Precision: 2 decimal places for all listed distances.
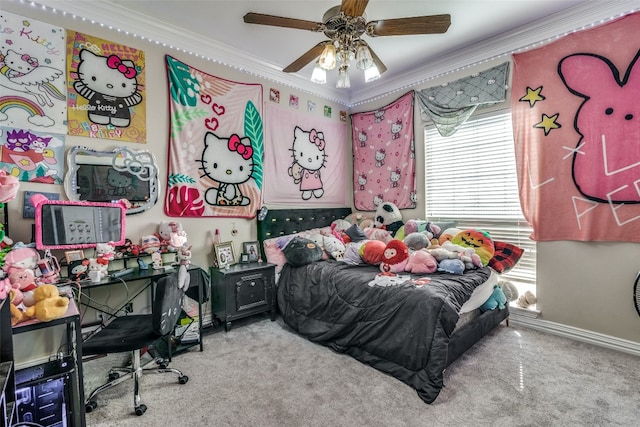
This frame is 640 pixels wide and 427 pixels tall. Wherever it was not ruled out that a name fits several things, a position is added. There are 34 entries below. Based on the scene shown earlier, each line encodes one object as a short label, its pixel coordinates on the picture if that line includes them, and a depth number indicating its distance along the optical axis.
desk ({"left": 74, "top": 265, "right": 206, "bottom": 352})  2.21
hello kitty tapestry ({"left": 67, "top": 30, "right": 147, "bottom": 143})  2.32
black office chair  1.68
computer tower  1.38
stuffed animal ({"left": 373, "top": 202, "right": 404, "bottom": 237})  3.69
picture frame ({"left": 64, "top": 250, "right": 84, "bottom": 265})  2.15
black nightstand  2.82
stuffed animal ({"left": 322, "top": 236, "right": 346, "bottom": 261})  3.14
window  3.01
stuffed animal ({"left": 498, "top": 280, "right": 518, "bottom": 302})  2.97
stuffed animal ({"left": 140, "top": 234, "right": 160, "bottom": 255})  2.53
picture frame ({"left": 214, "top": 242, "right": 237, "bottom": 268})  2.98
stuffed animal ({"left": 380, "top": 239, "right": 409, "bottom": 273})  2.62
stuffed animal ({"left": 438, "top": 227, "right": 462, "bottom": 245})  3.01
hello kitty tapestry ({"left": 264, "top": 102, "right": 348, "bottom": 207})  3.57
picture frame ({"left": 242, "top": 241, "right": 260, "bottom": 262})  3.25
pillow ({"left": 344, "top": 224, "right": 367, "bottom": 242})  3.50
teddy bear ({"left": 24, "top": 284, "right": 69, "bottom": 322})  1.34
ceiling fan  1.89
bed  1.92
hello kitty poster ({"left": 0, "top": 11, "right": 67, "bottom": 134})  2.07
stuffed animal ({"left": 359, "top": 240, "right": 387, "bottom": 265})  2.81
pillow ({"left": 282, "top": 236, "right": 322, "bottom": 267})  2.99
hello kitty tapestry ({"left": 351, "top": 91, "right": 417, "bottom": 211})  3.75
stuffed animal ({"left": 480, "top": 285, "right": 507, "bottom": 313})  2.57
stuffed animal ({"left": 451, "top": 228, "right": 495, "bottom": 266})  2.76
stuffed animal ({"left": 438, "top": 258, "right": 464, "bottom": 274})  2.46
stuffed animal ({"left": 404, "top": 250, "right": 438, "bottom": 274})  2.52
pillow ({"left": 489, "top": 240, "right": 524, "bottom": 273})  2.82
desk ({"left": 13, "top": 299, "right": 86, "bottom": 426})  1.42
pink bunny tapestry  2.35
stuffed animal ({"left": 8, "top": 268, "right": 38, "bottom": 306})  1.42
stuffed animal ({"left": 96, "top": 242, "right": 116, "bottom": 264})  2.20
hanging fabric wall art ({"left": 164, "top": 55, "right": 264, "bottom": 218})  2.82
